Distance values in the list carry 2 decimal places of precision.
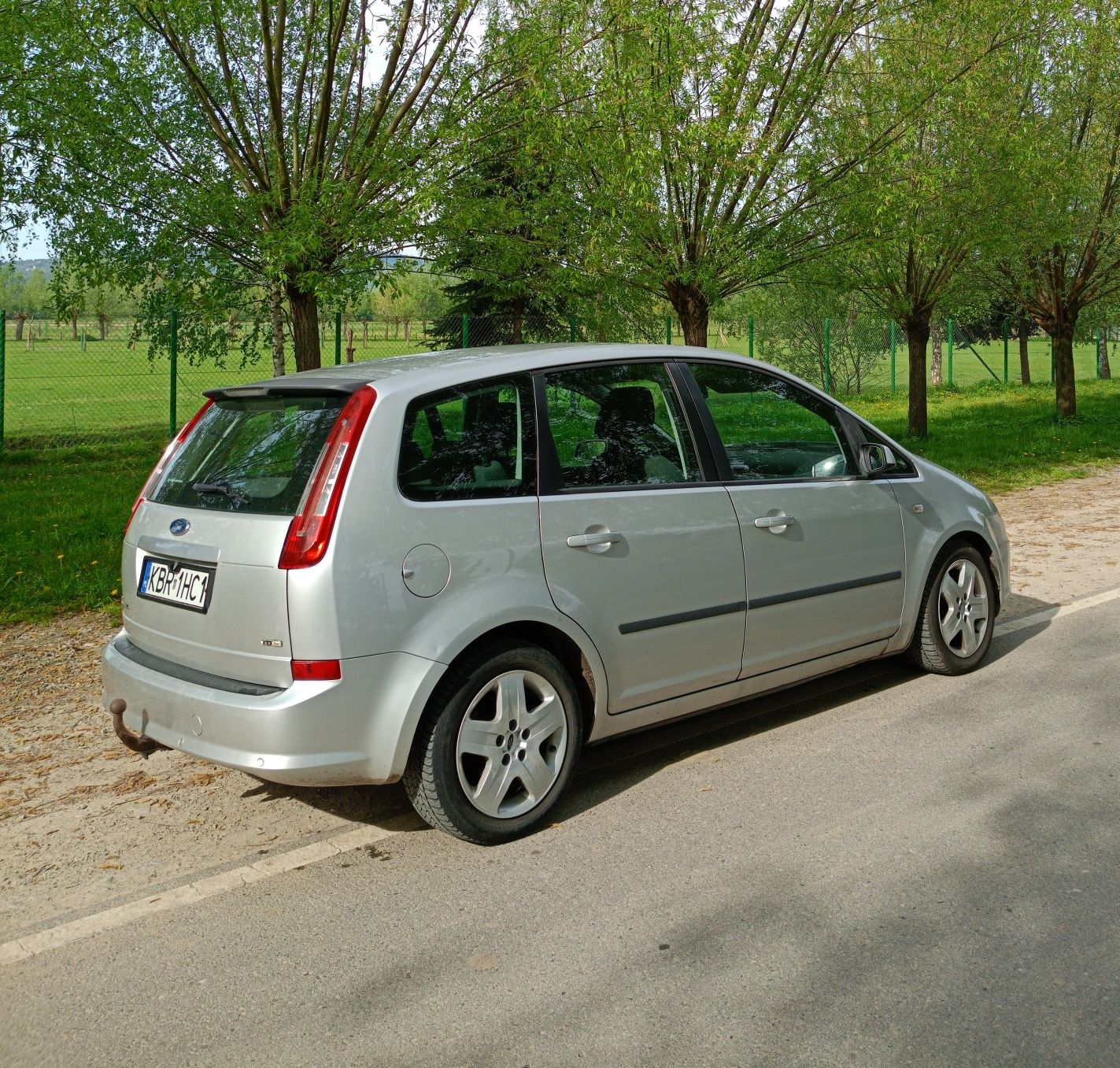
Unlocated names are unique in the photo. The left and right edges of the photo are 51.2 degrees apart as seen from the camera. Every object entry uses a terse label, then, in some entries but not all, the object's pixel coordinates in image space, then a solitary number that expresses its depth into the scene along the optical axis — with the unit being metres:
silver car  3.77
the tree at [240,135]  9.61
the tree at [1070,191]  17.08
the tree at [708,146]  10.42
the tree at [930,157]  12.30
